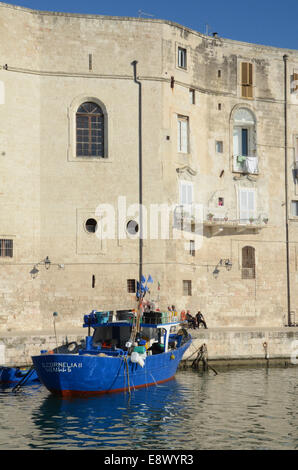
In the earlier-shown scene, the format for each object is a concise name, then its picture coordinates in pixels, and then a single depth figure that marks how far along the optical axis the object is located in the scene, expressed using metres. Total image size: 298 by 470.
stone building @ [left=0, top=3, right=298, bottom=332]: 35.75
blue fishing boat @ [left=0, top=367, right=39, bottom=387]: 27.45
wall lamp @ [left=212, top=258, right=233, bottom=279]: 40.24
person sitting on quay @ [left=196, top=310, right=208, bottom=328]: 36.84
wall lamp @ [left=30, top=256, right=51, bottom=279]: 35.56
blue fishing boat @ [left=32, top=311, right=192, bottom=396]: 24.41
